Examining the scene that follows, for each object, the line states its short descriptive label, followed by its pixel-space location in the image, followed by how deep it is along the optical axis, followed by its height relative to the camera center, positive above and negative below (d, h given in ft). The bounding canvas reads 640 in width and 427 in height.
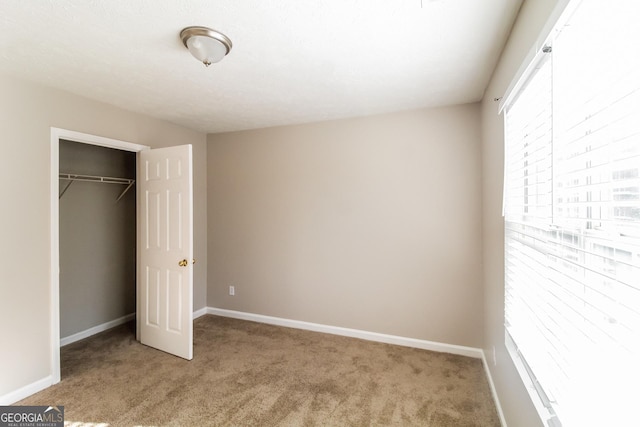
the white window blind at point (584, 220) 2.31 -0.10
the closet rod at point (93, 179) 9.78 +1.17
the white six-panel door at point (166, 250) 9.12 -1.21
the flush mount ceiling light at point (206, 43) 5.32 +3.16
